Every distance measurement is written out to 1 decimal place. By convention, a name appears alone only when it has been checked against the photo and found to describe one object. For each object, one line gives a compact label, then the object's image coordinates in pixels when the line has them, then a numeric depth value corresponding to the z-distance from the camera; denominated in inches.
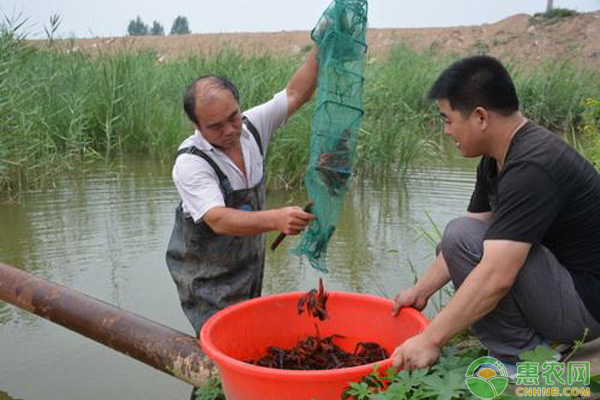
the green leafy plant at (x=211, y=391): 92.0
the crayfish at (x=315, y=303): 95.3
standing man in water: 95.6
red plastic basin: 82.0
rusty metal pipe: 94.8
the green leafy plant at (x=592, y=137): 173.0
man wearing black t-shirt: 78.6
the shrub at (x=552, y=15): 1151.0
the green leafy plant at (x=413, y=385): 70.1
